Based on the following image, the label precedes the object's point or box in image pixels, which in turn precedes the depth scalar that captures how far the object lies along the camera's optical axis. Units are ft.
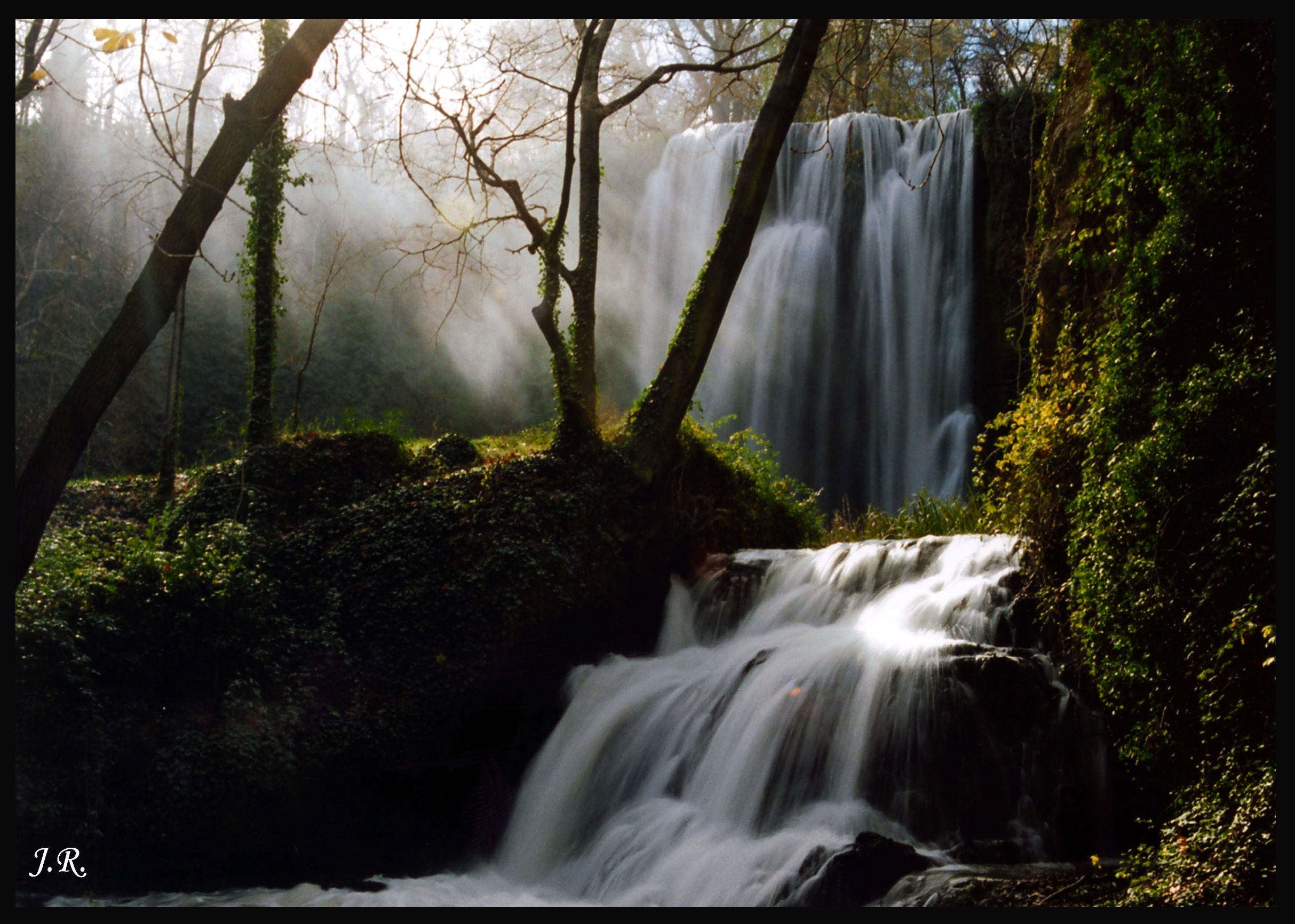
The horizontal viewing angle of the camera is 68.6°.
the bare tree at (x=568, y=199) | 32.45
